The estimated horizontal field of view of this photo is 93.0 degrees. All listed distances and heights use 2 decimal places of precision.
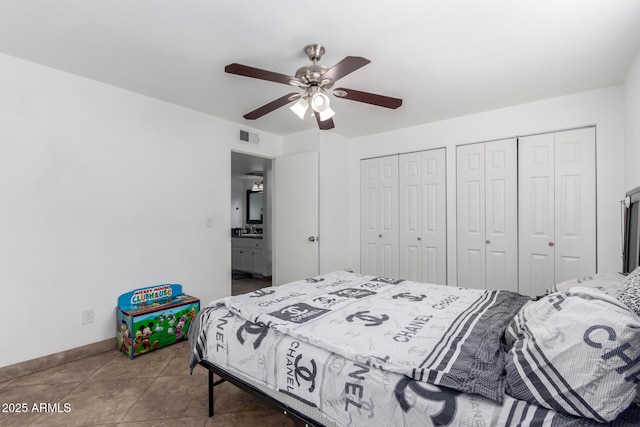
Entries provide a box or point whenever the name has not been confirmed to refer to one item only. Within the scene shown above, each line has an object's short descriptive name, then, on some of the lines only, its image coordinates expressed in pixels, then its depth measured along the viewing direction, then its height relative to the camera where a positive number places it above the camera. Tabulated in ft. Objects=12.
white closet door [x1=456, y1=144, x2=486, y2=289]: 11.69 -0.08
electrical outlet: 8.77 -3.03
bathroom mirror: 24.29 +0.45
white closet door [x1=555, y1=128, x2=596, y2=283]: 9.75 +0.30
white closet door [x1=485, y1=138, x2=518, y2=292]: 11.03 -0.04
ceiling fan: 6.26 +2.91
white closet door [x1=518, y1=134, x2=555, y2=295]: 10.40 +0.04
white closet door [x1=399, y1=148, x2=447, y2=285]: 12.59 -0.13
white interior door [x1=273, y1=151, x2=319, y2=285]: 13.46 -0.24
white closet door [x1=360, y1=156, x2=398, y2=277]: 13.91 -0.15
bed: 2.94 -1.90
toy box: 8.79 -3.23
